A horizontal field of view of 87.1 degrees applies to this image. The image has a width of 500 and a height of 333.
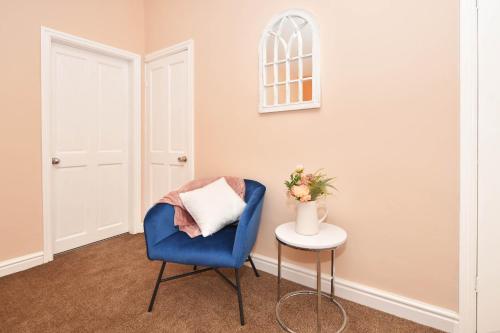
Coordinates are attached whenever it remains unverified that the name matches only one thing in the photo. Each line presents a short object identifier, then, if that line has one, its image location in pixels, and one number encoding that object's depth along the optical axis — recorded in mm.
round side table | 1403
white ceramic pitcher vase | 1556
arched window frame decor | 1808
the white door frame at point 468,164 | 1355
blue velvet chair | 1527
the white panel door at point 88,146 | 2482
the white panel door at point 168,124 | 2670
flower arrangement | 1522
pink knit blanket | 1841
